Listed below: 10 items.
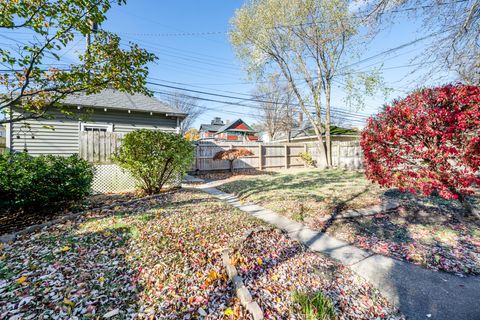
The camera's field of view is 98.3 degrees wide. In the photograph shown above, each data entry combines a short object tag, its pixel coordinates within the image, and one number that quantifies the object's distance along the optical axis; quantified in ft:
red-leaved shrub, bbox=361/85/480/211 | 10.25
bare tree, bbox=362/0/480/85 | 14.73
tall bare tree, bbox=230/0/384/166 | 36.52
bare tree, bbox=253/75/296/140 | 81.25
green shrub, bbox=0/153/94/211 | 11.25
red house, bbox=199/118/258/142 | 105.40
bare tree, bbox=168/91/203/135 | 83.87
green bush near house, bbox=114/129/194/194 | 16.65
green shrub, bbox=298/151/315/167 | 46.19
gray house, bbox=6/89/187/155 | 24.54
